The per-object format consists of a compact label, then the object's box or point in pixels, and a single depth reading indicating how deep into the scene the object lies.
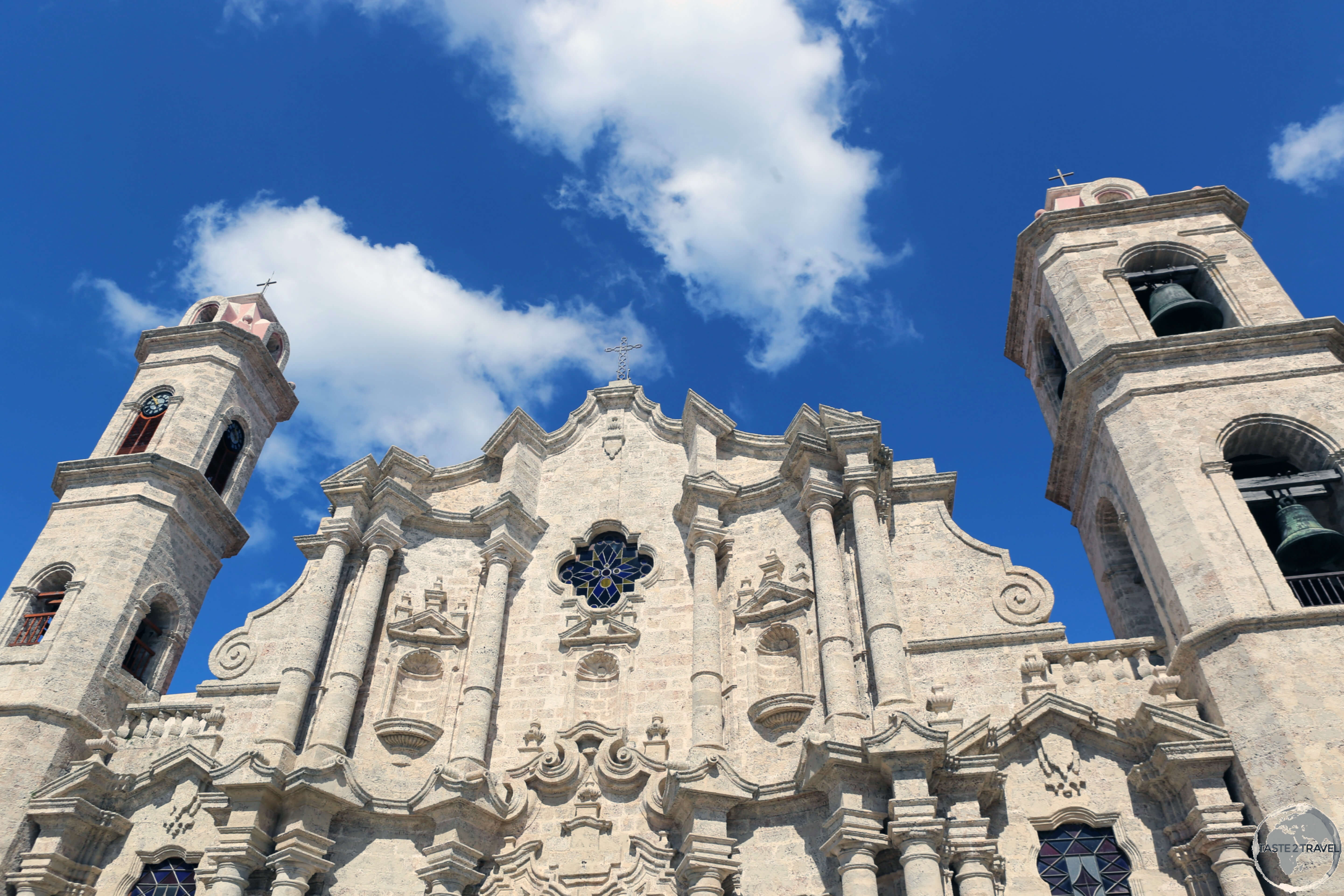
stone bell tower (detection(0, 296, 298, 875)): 15.34
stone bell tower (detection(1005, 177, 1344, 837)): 12.01
